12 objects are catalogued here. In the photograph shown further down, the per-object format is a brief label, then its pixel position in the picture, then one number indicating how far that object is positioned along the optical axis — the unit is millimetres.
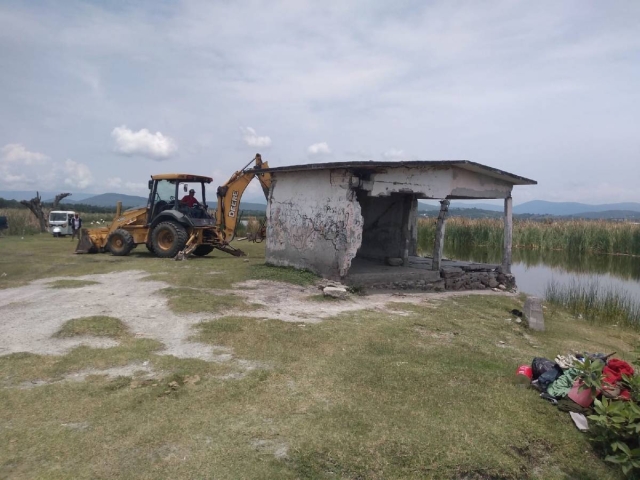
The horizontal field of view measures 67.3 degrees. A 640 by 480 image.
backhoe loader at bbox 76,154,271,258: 13859
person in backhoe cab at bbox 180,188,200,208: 14446
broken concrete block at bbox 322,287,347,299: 9203
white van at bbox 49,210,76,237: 23109
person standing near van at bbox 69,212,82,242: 22352
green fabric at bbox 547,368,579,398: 4727
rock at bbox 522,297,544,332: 8141
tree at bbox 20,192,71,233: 25441
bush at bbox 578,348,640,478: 3521
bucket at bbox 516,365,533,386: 5188
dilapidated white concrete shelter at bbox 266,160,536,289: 10141
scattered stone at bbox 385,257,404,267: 12821
